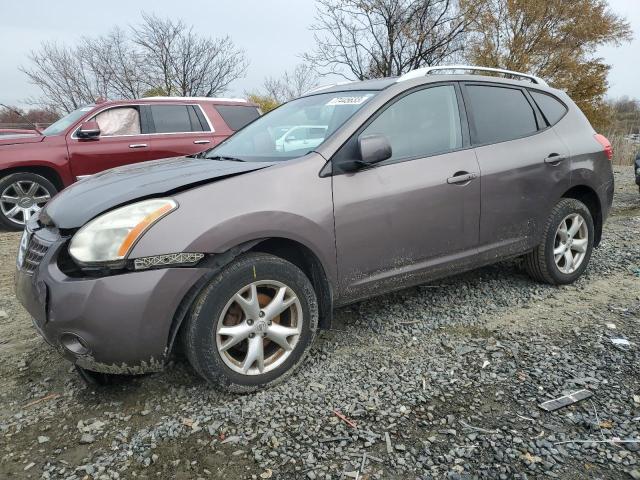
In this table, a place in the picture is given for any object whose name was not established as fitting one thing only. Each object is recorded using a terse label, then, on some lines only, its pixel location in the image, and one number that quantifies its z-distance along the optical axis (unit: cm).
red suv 640
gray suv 216
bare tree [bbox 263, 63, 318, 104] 3491
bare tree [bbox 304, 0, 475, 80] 1717
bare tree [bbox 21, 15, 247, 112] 2328
